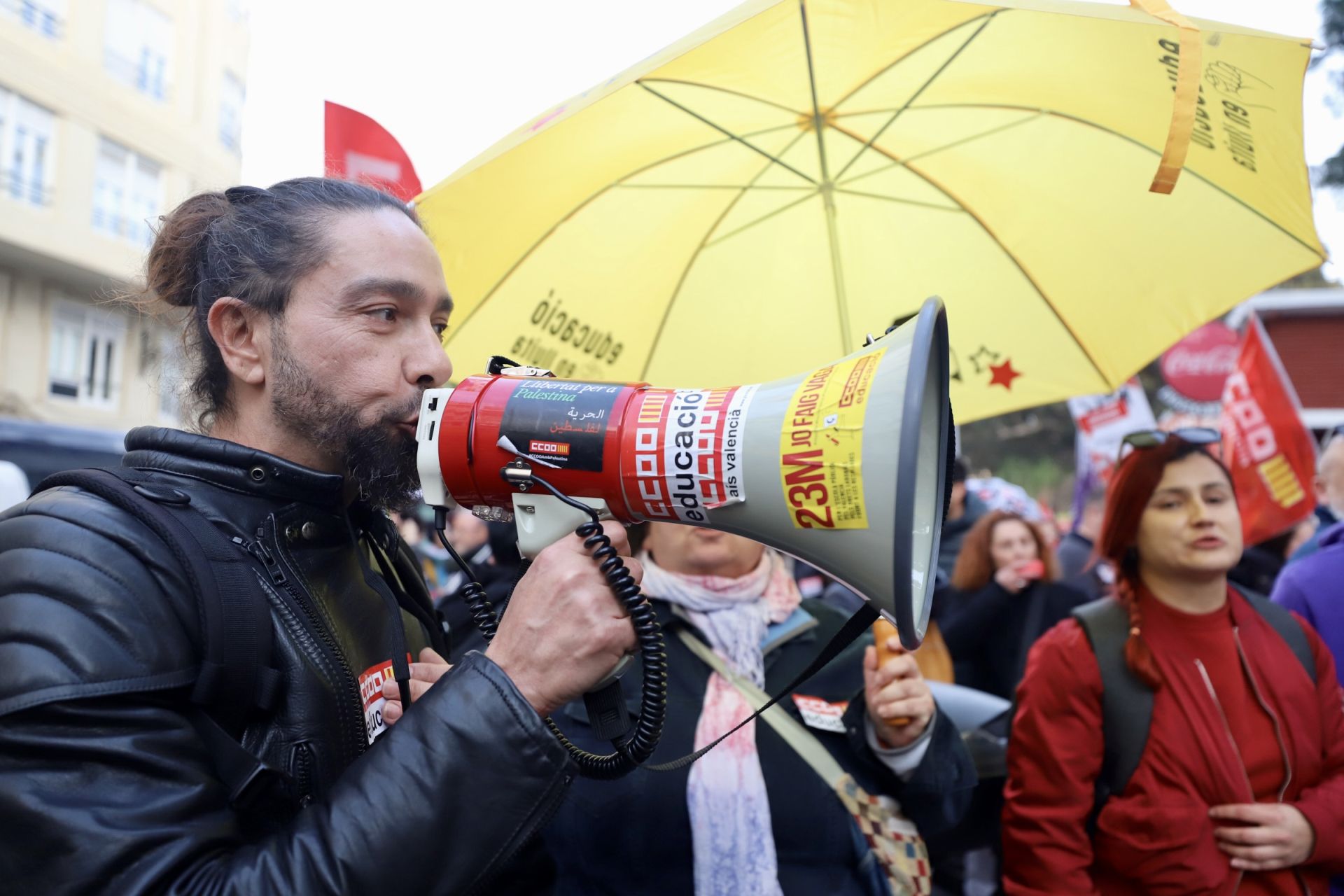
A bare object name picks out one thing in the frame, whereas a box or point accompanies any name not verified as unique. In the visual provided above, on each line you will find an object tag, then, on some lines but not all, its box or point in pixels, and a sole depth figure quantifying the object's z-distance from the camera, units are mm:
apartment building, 11781
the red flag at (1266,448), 5074
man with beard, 1075
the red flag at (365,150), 2699
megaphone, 1210
